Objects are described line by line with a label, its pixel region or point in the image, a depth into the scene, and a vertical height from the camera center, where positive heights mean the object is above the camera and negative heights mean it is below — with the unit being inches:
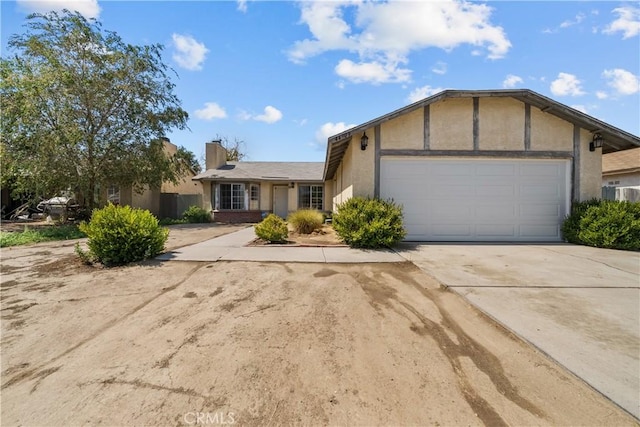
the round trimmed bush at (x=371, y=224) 287.7 -17.8
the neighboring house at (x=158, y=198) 682.2 +27.6
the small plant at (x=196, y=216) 665.0 -18.8
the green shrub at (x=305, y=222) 426.6 -22.0
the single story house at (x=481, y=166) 334.3 +49.4
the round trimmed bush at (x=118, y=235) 229.5 -22.5
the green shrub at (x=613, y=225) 286.8 -20.5
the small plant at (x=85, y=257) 237.3 -41.9
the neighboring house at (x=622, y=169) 532.1 +71.8
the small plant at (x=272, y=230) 328.2 -27.1
